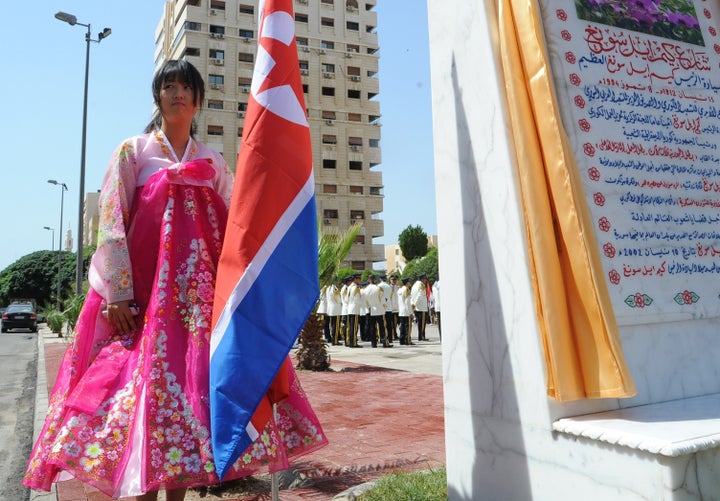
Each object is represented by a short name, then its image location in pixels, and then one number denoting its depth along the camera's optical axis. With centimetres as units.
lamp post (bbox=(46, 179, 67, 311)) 3536
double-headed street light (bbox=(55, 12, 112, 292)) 1819
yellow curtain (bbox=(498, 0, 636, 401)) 201
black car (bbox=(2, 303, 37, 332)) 2728
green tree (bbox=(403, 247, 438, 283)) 3531
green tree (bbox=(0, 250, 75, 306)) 4956
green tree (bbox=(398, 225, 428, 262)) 5194
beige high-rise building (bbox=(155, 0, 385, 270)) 4478
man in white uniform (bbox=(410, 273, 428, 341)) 1532
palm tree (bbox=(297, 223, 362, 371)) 904
